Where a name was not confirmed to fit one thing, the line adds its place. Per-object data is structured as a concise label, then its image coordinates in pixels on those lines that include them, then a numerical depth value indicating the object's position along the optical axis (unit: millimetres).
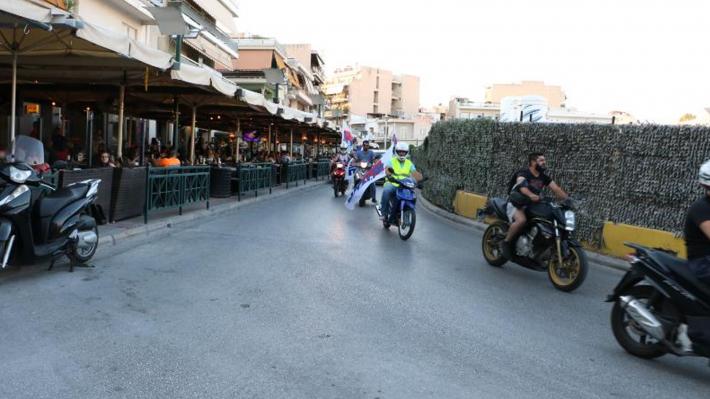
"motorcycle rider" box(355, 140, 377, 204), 18309
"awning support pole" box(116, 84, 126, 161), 12469
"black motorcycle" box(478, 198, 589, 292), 7066
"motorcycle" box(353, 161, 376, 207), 17594
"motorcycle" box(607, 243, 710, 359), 4465
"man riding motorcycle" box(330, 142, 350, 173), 21500
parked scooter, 6145
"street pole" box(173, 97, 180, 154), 15477
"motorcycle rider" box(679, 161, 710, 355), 4383
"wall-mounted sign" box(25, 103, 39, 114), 19466
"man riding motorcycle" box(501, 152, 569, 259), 7614
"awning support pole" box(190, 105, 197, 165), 16219
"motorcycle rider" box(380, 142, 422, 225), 11148
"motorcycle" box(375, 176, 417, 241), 10875
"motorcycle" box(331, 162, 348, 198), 21188
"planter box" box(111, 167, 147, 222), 10070
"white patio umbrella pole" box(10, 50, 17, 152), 9547
